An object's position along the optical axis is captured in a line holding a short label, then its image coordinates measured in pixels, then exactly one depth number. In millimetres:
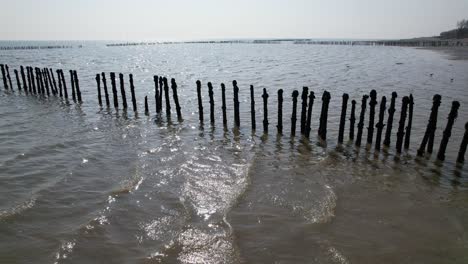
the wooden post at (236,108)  15309
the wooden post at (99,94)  21228
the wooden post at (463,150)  10856
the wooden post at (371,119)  12528
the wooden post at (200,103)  16766
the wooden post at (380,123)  12398
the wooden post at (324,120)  13406
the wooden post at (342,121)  12744
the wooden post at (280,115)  14577
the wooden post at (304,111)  13844
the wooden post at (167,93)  18262
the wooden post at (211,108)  16453
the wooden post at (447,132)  10836
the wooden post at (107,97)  21019
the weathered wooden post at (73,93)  22739
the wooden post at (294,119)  14052
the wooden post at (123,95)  19875
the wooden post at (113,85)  20078
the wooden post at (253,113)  15191
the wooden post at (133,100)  19703
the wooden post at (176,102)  17672
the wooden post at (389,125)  12289
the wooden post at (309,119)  13916
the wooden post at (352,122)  13273
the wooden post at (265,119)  14828
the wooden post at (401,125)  11922
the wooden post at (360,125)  13038
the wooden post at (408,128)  12242
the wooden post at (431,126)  11242
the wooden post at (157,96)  19095
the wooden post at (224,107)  15950
